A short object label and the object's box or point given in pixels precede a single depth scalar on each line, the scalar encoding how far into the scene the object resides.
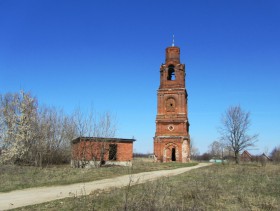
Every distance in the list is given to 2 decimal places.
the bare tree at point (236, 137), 46.75
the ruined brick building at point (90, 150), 26.91
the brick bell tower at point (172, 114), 40.34
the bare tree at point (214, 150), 106.89
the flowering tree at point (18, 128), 32.31
